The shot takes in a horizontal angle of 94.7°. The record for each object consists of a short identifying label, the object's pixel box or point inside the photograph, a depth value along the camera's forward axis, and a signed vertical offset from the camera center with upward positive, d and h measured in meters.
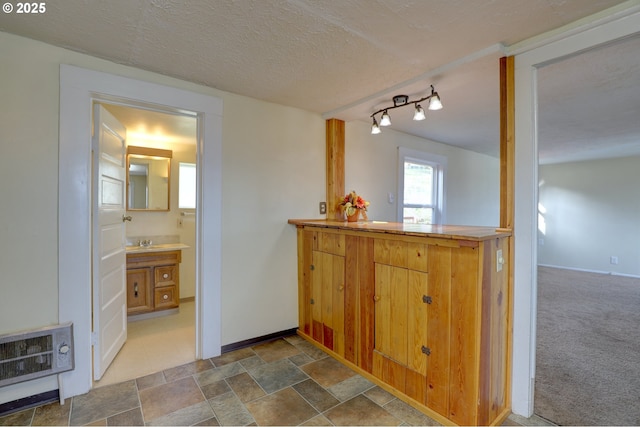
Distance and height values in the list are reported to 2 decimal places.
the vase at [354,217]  2.90 -0.04
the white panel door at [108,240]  2.02 -0.22
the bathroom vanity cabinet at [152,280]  3.20 -0.77
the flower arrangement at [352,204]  2.88 +0.08
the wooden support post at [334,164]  3.03 +0.50
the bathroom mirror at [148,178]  3.54 +0.42
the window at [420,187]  3.82 +0.37
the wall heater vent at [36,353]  1.67 -0.84
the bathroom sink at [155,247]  3.22 -0.41
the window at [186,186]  3.86 +0.35
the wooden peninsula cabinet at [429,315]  1.55 -0.63
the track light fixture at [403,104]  1.99 +0.80
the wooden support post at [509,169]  1.73 +0.26
